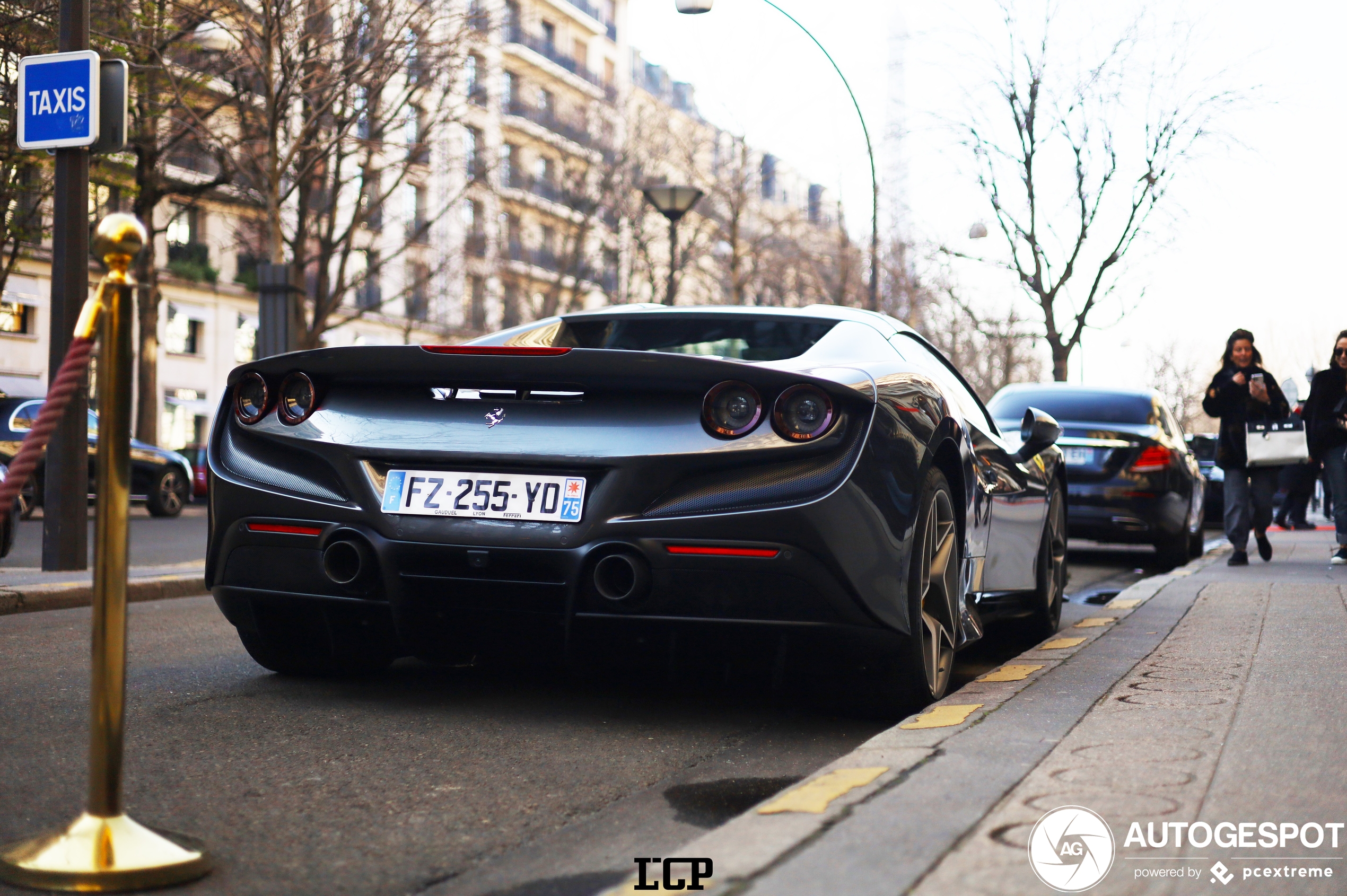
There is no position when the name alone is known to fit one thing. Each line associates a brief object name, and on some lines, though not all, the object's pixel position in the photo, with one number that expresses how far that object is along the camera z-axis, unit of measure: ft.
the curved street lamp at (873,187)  74.18
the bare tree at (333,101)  60.80
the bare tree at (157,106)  56.80
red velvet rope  9.00
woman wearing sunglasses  35.50
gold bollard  8.55
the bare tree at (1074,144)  76.28
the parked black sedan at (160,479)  65.77
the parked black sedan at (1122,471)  38.42
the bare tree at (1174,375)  231.91
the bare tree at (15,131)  42.73
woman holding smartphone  36.60
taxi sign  26.86
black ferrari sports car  12.67
